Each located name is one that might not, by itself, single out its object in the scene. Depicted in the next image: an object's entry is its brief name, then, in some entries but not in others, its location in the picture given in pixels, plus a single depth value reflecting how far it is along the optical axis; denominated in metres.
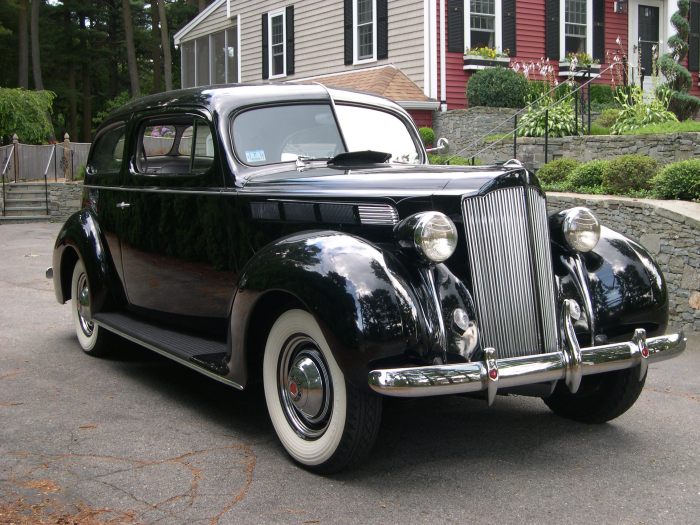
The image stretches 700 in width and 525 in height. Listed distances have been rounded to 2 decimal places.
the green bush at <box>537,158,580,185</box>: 12.03
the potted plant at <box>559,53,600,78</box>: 19.48
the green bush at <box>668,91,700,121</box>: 16.22
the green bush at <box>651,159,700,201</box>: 9.02
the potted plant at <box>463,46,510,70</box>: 19.06
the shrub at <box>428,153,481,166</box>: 14.35
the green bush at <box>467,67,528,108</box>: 18.25
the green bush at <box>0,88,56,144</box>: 29.83
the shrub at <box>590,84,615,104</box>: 19.03
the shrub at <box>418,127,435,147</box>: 17.95
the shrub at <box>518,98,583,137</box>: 15.09
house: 19.05
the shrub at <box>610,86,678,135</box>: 14.35
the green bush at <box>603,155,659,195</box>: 10.03
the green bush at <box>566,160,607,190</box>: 10.92
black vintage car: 3.91
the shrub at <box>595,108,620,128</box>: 16.12
